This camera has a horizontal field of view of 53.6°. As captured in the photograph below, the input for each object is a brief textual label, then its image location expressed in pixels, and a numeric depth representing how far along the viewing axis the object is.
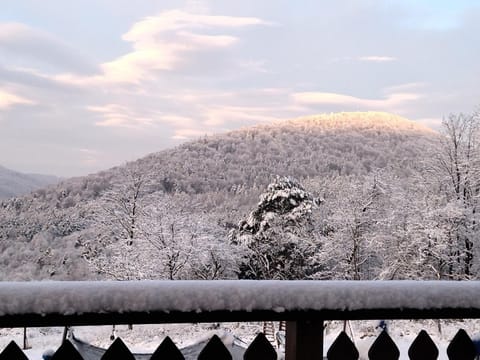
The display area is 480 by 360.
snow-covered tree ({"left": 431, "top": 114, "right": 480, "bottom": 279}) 17.38
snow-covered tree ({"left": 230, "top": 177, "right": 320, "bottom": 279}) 23.06
